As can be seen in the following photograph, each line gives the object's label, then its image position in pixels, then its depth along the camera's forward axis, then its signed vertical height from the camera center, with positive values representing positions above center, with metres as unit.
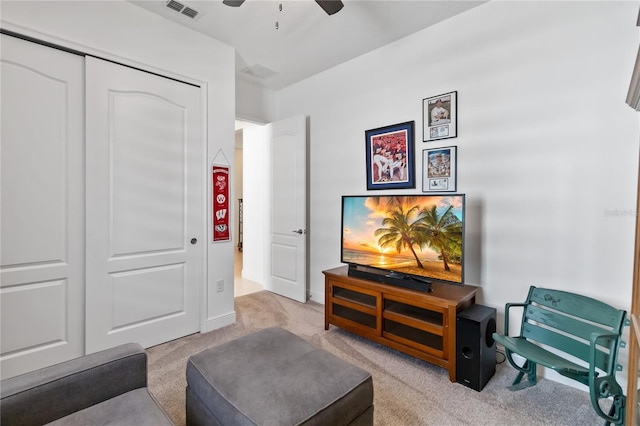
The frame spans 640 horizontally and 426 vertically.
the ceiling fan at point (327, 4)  1.79 +1.27
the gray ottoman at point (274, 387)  1.12 -0.75
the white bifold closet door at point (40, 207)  1.93 +0.00
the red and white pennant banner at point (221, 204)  2.88 +0.05
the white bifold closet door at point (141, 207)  2.25 +0.00
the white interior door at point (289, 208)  3.60 +0.01
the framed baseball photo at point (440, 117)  2.51 +0.83
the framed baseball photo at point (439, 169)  2.53 +0.37
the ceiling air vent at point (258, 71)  3.41 +1.65
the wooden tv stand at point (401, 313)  2.06 -0.83
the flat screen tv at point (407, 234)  2.16 -0.20
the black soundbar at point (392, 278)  2.25 -0.56
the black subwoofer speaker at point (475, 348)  1.92 -0.91
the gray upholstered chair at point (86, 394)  1.07 -0.74
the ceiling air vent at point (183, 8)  2.34 +1.63
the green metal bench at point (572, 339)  1.51 -0.78
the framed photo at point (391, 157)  2.80 +0.54
